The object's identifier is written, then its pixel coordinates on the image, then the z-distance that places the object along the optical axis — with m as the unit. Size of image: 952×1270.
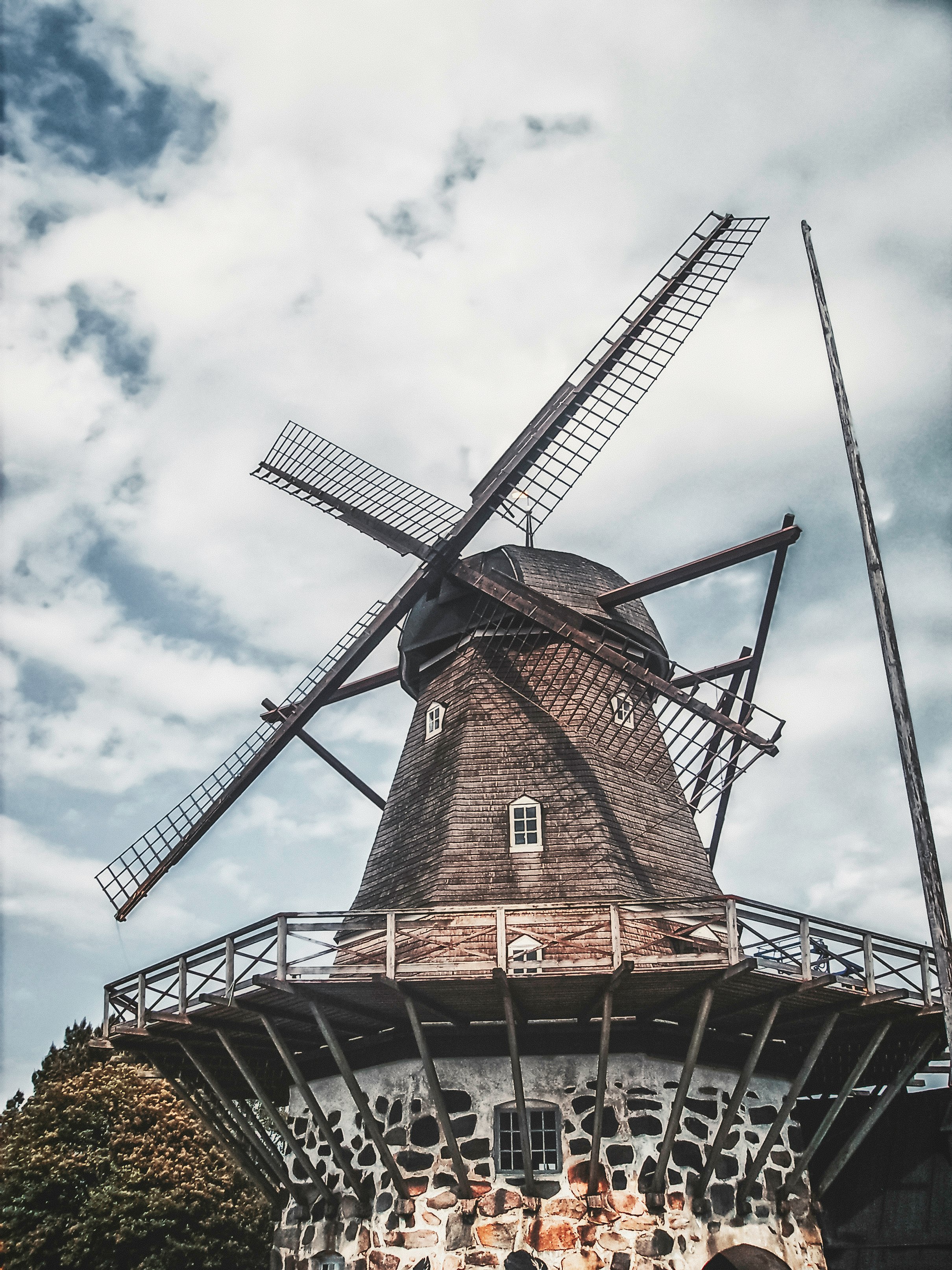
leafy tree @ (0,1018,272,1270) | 19.73
